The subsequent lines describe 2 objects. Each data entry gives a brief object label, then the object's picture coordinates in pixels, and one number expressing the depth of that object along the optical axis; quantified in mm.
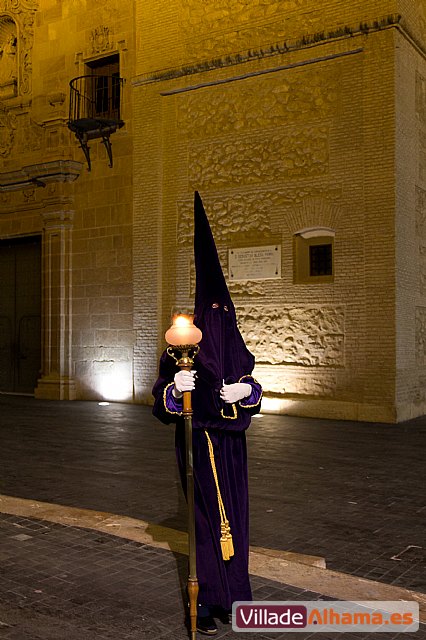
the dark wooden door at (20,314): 18031
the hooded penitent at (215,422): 3537
